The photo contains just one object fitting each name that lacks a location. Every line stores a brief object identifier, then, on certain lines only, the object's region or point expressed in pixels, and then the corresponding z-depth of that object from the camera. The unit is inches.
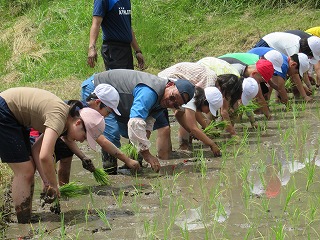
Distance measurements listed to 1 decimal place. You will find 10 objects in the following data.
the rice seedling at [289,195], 312.9
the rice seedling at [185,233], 281.7
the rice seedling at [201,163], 384.9
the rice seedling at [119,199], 339.4
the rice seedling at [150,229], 287.3
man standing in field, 466.4
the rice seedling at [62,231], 283.9
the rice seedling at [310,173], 346.0
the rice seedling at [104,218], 304.9
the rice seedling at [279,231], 265.9
